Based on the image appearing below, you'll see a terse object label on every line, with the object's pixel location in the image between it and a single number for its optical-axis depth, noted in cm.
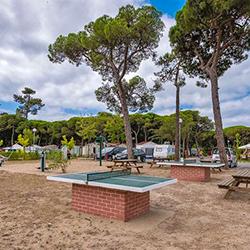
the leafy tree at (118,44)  1772
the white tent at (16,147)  3591
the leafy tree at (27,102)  5522
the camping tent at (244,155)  2835
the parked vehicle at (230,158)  1803
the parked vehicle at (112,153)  2583
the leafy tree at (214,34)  1465
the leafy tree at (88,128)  3269
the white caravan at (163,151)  2597
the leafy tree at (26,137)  2870
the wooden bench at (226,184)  664
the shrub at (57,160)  1284
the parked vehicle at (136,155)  2395
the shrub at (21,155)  2456
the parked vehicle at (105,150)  2651
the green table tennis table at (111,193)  473
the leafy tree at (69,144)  2951
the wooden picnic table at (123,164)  1262
